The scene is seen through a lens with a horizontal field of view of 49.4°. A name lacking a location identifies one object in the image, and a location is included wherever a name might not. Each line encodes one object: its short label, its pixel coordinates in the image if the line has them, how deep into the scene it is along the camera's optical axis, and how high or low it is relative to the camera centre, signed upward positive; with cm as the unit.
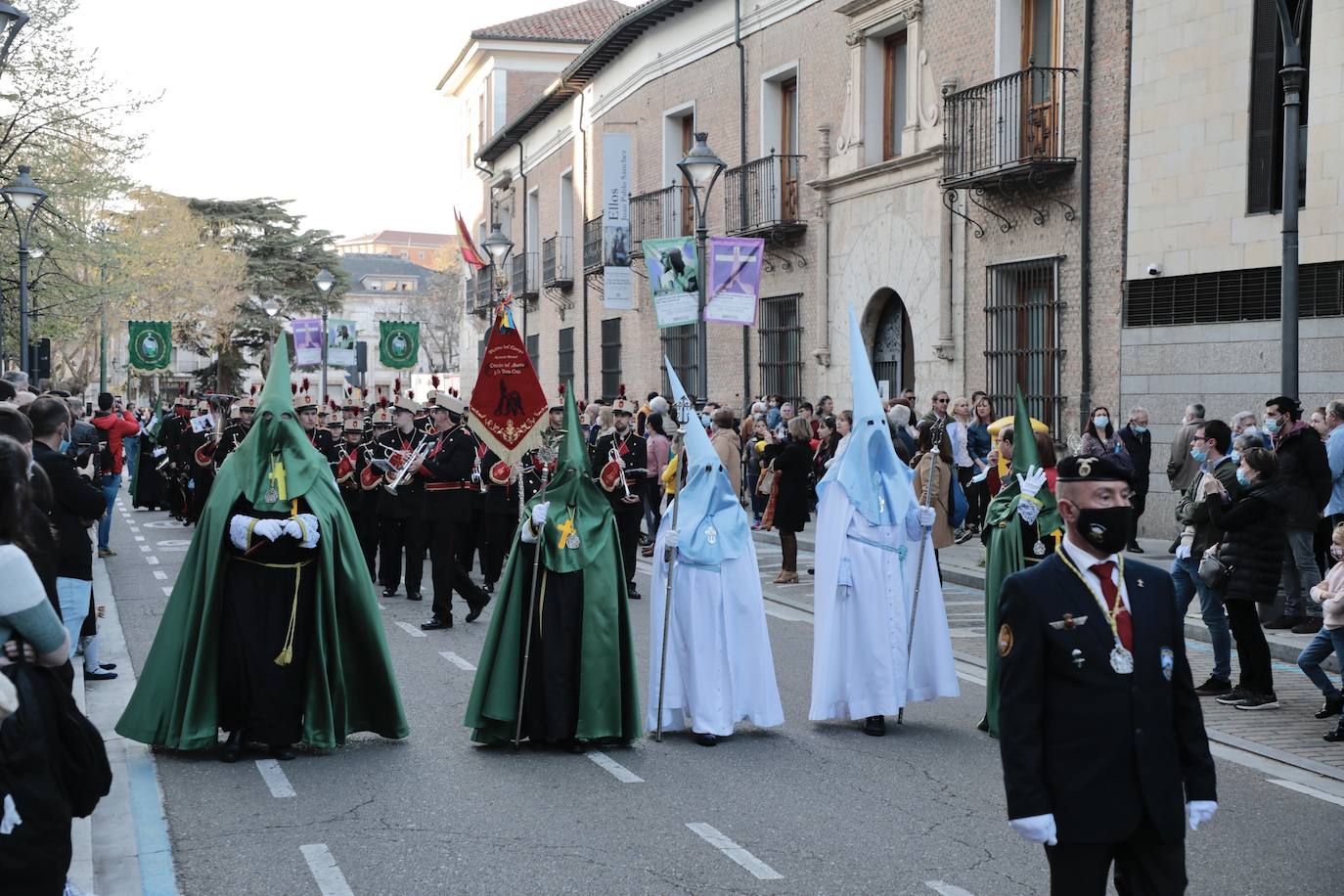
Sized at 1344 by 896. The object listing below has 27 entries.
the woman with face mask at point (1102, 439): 1597 -44
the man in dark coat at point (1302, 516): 1148 -92
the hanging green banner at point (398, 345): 2886 +104
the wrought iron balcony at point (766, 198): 2492 +356
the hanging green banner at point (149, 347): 3123 +107
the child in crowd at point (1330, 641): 816 -138
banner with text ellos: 3061 +383
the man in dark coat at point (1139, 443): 1625 -48
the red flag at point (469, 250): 2628 +281
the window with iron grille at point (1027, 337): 1833 +80
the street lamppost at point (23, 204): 1997 +274
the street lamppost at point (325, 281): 3291 +267
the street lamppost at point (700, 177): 1802 +278
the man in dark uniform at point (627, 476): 1442 -81
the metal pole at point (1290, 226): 1191 +146
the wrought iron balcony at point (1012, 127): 1791 +346
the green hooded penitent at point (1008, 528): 780 -70
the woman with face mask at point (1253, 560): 890 -98
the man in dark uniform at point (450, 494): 1244 -83
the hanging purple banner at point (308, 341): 3328 +129
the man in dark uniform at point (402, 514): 1386 -111
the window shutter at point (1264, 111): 1556 +311
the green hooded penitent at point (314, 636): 742 -119
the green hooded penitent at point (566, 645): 771 -131
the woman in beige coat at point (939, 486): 1420 -86
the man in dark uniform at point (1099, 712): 383 -83
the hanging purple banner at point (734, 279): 1933 +161
